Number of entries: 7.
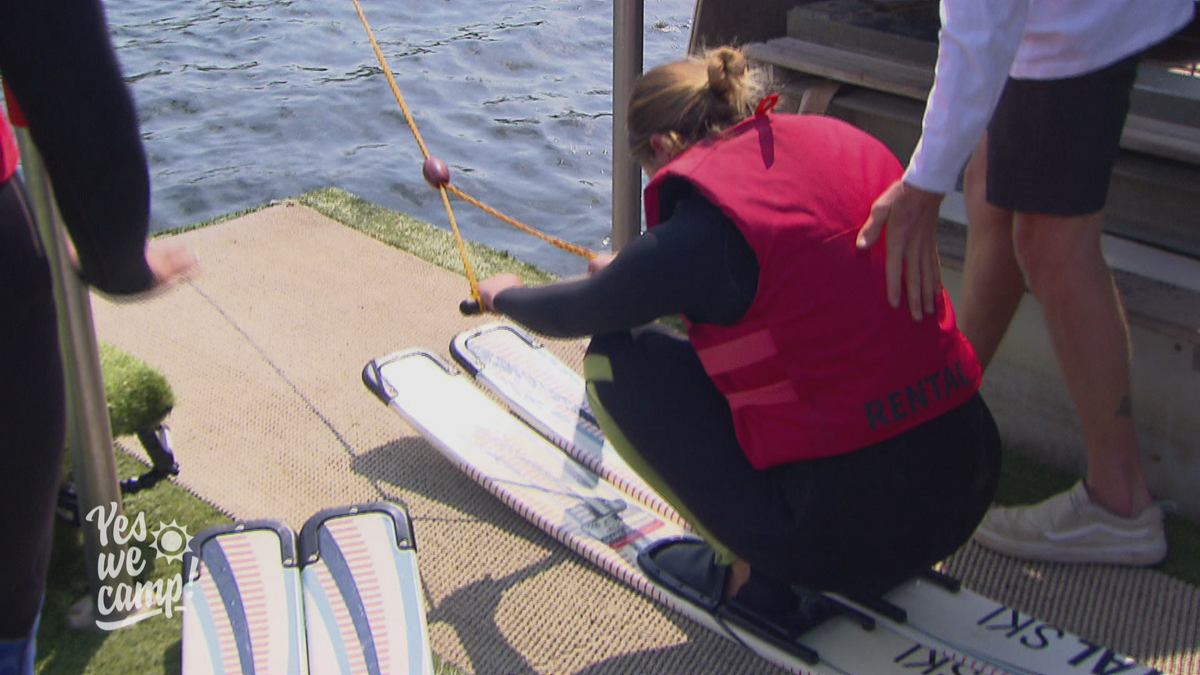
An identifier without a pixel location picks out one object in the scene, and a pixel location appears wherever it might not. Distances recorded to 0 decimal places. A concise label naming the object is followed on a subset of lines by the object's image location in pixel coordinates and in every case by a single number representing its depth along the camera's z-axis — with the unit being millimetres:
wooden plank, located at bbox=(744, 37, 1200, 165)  2891
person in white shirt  2041
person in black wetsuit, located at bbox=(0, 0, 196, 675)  1188
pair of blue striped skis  2117
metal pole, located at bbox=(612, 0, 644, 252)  3072
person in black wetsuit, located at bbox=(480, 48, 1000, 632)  1849
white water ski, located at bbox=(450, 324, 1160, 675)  2113
